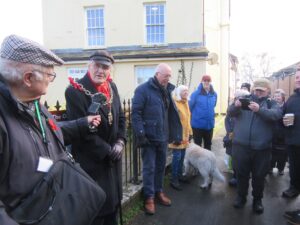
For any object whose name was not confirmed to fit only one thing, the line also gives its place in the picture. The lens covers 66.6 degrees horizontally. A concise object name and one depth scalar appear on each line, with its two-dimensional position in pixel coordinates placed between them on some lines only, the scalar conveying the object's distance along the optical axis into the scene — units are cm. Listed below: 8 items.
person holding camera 335
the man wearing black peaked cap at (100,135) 223
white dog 427
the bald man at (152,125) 337
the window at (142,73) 1231
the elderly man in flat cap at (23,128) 111
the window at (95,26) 1259
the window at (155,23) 1200
